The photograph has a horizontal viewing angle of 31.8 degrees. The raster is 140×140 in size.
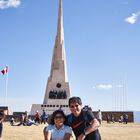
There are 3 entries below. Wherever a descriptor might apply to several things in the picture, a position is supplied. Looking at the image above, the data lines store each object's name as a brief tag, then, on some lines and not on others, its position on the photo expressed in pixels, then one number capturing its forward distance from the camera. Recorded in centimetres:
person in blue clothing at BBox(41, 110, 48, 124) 2131
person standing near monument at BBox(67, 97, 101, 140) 328
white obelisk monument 3169
